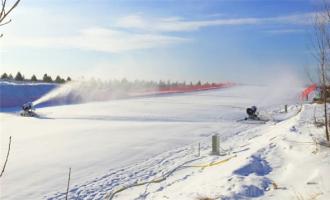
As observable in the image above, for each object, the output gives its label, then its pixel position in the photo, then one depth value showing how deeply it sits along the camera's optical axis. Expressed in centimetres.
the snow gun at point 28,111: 2799
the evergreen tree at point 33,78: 5847
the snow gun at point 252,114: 2431
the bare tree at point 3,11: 169
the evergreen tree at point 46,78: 5936
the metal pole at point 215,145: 1267
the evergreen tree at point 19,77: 5931
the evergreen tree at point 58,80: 6038
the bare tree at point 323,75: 1051
